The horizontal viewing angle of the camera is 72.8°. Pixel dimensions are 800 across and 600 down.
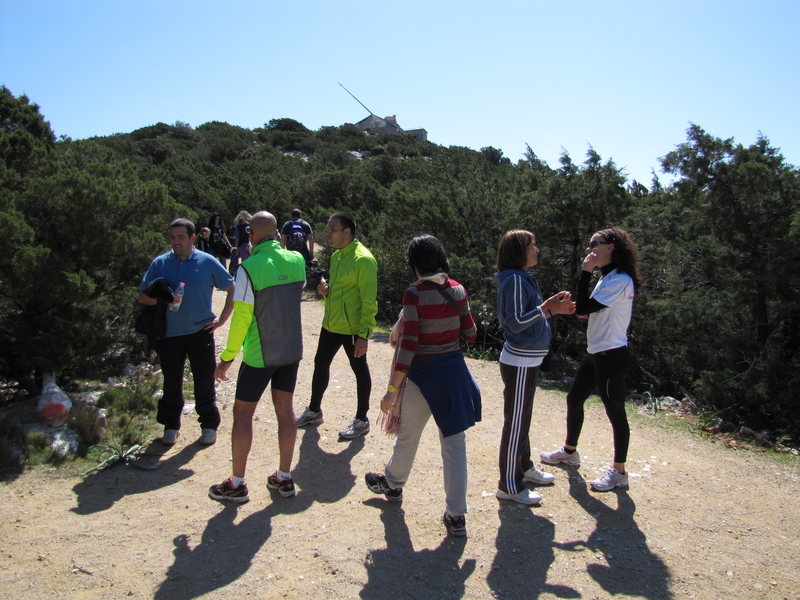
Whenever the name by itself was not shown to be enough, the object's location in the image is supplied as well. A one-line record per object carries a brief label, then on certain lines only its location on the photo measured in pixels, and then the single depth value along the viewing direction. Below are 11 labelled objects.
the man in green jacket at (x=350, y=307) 4.11
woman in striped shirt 2.92
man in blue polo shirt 4.14
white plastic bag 4.29
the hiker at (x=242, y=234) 8.47
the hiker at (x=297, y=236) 8.23
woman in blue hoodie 3.16
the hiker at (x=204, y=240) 10.02
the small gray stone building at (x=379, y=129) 51.62
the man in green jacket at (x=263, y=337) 3.22
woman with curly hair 3.50
